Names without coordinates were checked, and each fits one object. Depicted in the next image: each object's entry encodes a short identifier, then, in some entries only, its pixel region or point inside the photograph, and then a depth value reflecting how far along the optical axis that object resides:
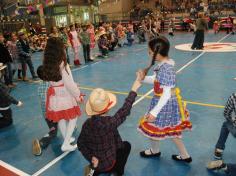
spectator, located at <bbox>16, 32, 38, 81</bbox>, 9.14
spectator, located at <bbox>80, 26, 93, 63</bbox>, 12.02
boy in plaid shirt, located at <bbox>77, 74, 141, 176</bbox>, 2.81
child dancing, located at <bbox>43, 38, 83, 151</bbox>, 3.99
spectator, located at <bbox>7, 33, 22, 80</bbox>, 9.47
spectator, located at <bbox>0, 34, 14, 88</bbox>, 8.44
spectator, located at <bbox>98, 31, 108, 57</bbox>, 13.19
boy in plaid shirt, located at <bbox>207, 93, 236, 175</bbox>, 3.29
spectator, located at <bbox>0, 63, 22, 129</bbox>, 5.47
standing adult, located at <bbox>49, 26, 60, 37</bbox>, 10.21
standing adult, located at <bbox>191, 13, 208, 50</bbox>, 13.15
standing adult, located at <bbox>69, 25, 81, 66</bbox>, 11.77
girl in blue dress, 3.29
